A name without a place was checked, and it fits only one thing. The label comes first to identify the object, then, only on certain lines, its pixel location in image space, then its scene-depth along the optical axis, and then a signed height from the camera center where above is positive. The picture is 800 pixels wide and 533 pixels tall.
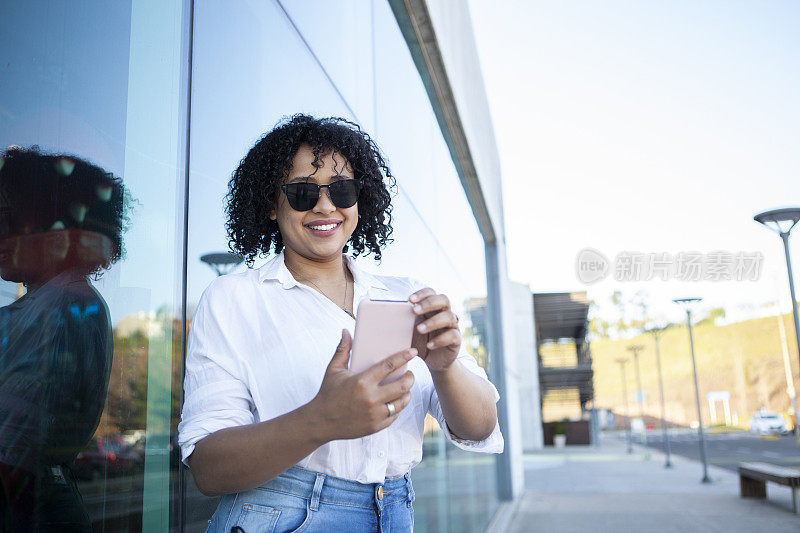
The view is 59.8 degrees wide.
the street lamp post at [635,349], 26.32 +1.45
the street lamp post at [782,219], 8.96 +2.11
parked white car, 39.25 -2.29
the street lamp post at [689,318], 14.57 +1.58
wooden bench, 9.91 -1.42
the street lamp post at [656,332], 21.54 +1.67
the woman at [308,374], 1.14 +0.04
